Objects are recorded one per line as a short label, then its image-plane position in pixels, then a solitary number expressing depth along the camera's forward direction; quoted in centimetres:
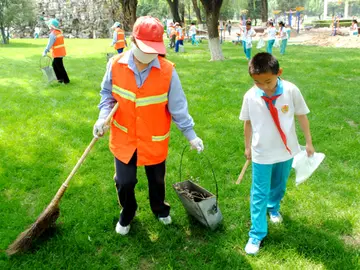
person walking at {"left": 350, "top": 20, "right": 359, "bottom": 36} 2503
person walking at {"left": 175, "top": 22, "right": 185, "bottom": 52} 1812
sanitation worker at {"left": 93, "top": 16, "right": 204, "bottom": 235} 279
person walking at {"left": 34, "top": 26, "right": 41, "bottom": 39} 3575
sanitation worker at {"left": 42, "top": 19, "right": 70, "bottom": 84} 938
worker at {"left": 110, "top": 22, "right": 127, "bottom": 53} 1304
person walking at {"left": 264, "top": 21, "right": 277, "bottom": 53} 1504
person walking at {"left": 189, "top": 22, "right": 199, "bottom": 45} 2345
